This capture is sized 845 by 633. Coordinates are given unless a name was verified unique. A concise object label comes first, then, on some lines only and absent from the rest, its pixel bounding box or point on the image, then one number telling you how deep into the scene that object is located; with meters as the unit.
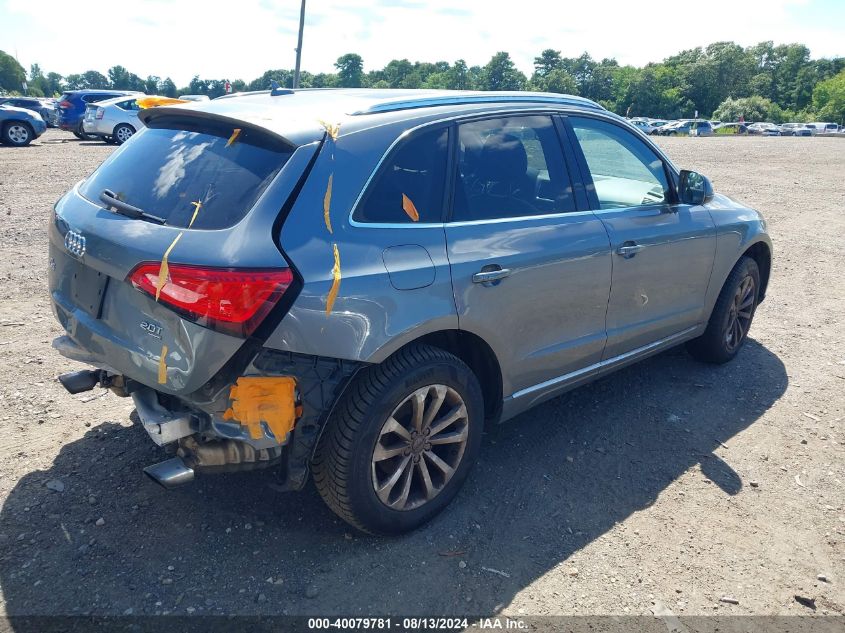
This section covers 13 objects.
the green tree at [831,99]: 89.94
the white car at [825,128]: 60.34
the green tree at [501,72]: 125.62
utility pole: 17.18
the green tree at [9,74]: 126.94
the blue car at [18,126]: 18.25
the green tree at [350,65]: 142.62
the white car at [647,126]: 51.28
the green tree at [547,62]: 137.38
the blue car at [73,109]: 21.42
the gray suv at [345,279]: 2.55
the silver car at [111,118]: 19.53
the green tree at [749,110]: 88.00
